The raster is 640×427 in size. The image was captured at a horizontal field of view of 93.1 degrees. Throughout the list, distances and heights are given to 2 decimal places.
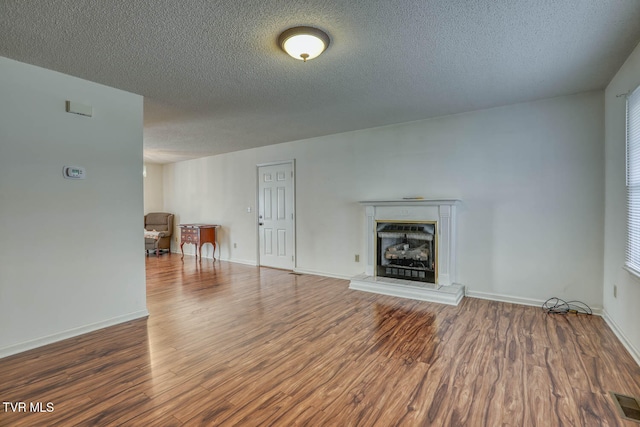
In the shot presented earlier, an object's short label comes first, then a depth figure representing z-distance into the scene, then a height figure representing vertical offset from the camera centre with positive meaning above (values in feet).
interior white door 18.12 -0.36
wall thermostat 8.78 +1.12
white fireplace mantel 12.16 -1.56
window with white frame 7.48 +0.64
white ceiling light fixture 6.69 +3.84
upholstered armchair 24.66 -1.23
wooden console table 21.11 -1.71
